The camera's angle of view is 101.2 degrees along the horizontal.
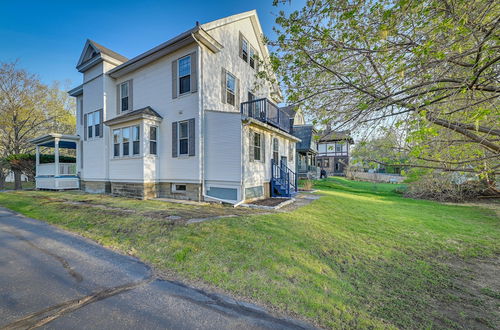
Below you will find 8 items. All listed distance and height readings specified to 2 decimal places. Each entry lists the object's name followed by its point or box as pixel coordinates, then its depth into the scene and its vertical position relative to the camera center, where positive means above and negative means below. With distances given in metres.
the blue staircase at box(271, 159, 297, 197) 11.11 -0.86
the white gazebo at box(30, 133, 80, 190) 13.48 -0.09
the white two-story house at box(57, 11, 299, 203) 9.21 +2.28
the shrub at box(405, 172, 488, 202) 13.32 -1.53
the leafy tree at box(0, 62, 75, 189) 16.55 +5.33
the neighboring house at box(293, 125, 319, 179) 22.90 +1.88
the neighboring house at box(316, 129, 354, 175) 37.38 +1.82
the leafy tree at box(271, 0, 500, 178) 3.06 +1.83
